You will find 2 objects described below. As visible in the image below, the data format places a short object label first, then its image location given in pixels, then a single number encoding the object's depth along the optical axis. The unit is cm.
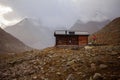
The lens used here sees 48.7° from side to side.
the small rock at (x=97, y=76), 1182
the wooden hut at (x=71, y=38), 3333
